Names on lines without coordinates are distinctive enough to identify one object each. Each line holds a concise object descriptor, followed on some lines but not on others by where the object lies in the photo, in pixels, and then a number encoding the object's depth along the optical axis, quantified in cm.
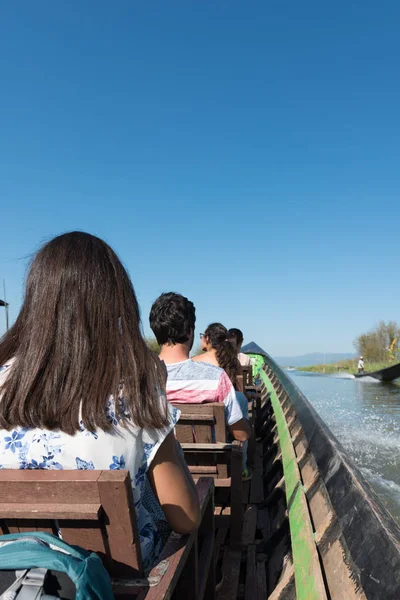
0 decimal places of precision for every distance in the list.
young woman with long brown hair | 132
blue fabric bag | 97
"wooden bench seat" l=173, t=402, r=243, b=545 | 284
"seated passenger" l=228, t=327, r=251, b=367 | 577
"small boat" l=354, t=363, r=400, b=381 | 2531
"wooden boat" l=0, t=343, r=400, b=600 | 119
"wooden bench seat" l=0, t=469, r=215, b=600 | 116
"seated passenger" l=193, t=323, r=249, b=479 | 398
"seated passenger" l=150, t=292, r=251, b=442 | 295
